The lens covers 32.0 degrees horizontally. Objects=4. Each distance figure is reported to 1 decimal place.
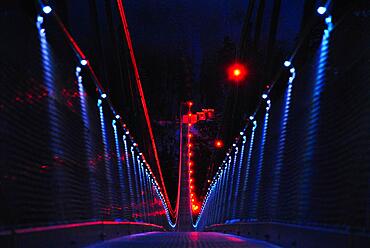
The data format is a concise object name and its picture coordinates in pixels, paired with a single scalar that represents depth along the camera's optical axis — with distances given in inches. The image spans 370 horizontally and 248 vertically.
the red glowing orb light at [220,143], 1428.4
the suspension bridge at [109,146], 232.7
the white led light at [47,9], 294.5
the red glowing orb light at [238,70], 728.3
